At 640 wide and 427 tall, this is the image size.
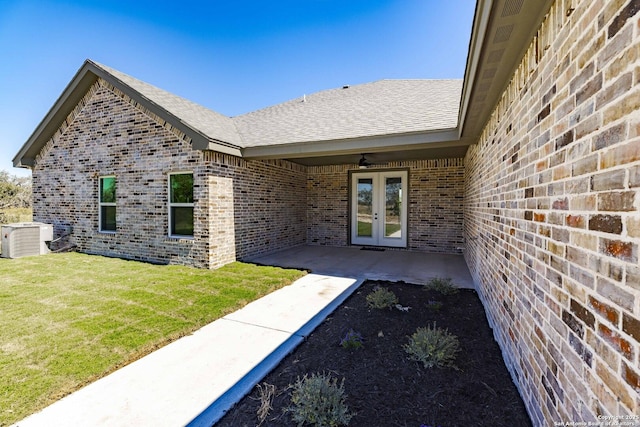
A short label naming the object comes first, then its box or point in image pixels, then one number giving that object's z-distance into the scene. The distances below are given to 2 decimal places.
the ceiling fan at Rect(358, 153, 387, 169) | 7.59
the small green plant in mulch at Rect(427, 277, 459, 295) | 4.60
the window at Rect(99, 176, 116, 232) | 7.86
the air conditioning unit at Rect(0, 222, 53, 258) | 7.45
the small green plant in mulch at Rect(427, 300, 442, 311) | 3.92
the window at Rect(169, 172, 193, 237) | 6.74
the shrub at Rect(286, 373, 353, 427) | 1.93
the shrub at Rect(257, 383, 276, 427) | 2.03
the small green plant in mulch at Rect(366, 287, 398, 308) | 4.06
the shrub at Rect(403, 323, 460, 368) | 2.63
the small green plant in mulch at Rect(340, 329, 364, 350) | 2.97
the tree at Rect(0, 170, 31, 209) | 19.01
